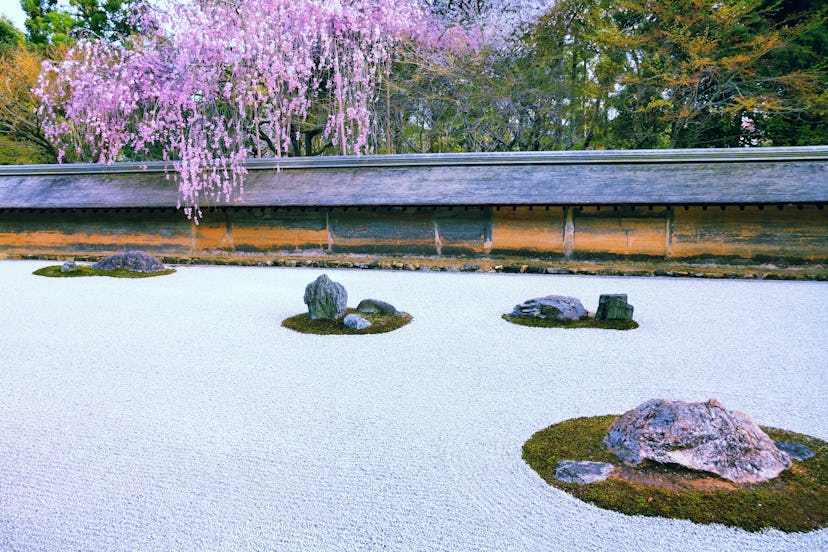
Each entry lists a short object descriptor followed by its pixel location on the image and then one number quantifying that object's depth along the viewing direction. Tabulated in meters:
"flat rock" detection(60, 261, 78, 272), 10.57
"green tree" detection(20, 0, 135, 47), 22.14
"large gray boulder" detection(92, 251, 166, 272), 10.77
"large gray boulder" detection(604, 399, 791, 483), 2.72
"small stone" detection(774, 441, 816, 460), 2.91
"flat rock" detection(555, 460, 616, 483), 2.75
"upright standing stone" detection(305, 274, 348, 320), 6.38
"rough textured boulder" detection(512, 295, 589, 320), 6.42
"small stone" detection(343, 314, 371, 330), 6.01
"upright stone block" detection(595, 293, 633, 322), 6.23
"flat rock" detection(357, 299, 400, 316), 6.68
